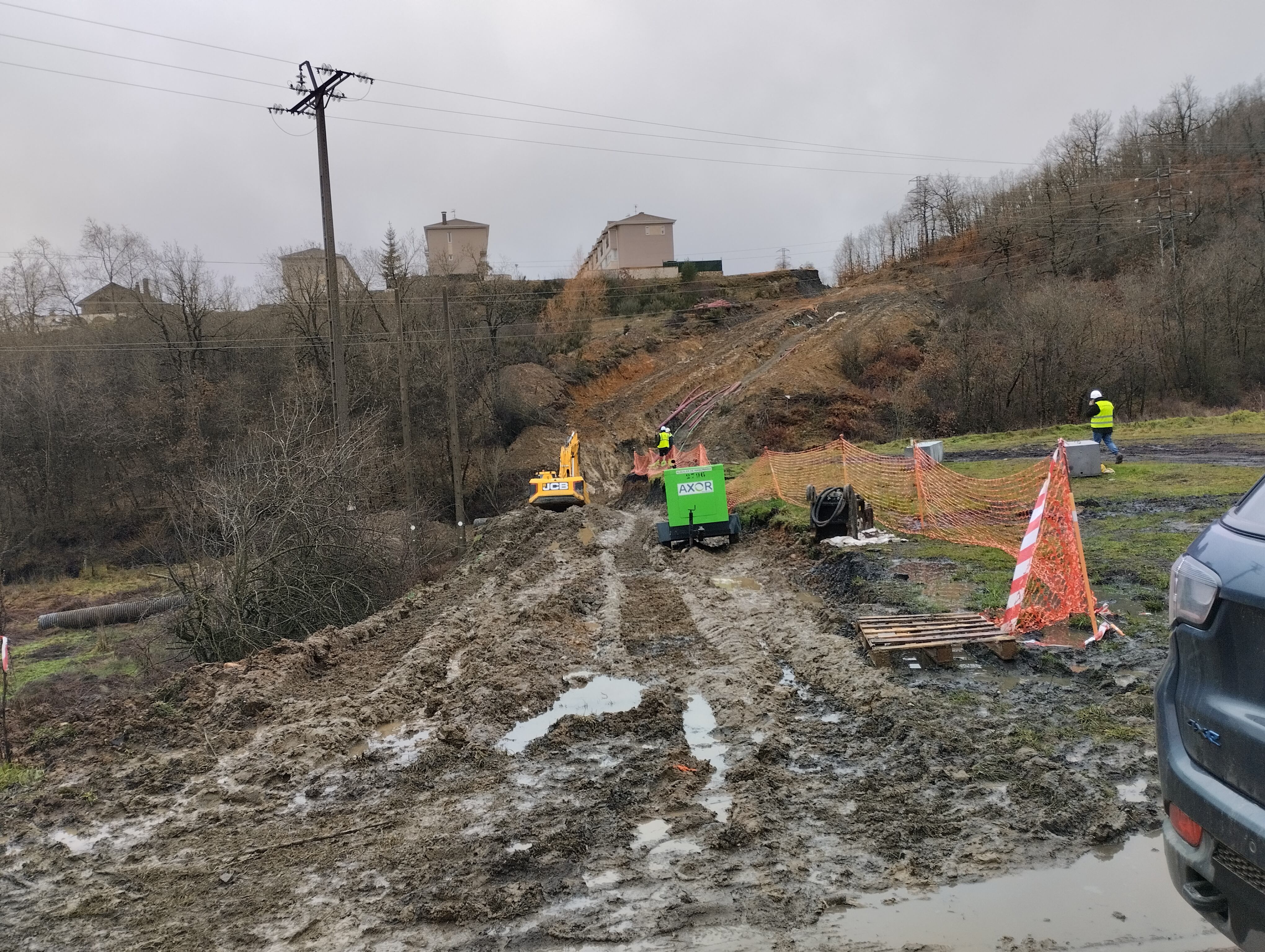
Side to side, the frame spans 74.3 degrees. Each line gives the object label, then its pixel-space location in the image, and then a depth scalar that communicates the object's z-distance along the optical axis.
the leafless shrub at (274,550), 12.08
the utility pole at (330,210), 20.09
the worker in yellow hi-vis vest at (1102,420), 18.27
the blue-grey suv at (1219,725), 2.32
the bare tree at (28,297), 44.53
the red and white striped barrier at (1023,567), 7.70
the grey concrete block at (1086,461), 17.50
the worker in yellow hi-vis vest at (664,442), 26.17
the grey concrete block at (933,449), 18.86
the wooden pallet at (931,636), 7.22
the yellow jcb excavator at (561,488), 25.52
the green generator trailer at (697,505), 15.99
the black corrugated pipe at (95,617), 23.09
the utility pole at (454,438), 30.83
